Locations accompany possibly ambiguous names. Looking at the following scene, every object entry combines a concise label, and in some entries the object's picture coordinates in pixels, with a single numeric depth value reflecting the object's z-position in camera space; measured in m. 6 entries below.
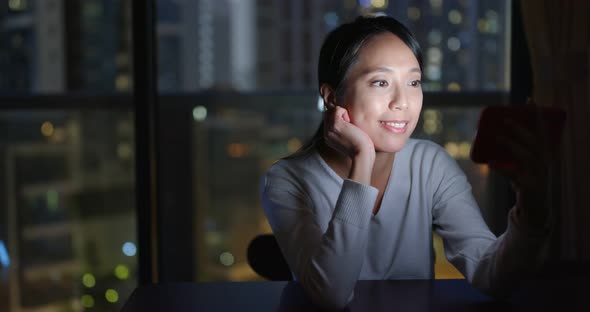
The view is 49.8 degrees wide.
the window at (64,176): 2.86
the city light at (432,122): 2.73
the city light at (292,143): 2.90
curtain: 2.29
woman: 1.00
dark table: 1.01
